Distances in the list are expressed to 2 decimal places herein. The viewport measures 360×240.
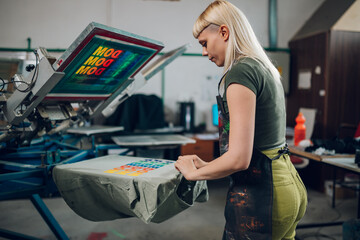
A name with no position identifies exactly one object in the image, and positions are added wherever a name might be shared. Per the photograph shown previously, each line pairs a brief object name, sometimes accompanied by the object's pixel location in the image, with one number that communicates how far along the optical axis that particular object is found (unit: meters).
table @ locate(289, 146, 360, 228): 1.92
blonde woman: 0.95
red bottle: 2.70
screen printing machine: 1.24
